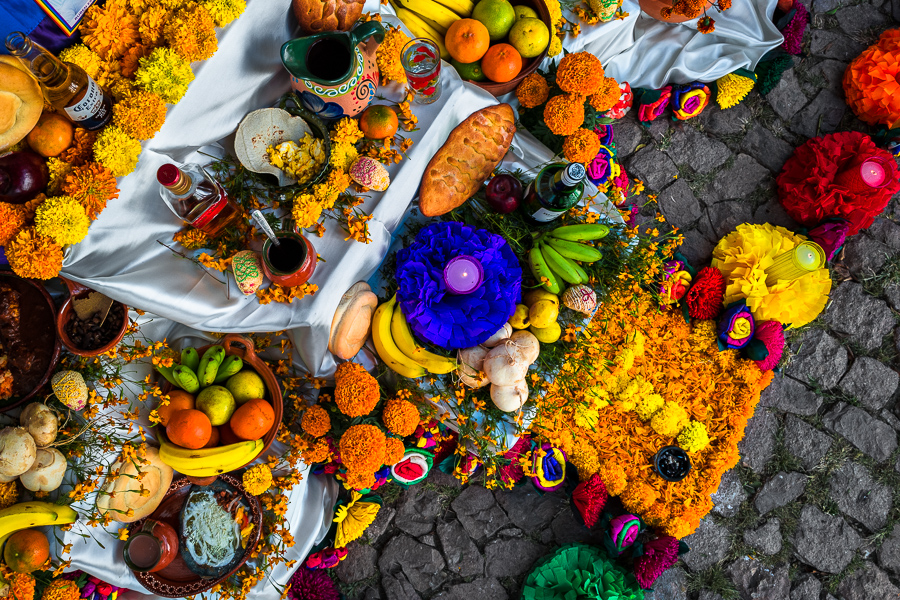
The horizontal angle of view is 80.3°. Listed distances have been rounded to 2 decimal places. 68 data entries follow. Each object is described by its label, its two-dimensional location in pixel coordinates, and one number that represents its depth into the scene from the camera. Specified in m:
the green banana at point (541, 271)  2.07
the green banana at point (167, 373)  1.94
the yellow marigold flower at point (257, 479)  1.98
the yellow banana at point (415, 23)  2.22
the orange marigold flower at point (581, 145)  2.19
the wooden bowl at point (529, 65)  2.23
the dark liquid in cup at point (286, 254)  1.84
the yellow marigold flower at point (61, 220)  1.54
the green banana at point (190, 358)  1.96
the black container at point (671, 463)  2.49
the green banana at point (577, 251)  2.06
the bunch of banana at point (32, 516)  1.72
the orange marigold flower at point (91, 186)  1.59
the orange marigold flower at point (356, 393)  1.90
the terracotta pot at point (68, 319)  1.75
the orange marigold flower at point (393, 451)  2.01
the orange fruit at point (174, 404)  1.88
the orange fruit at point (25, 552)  1.74
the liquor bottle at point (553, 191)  1.88
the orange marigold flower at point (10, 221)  1.52
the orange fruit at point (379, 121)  1.99
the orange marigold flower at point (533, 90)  2.26
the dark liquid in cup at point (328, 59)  1.81
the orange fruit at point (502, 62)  2.16
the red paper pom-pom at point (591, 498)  2.47
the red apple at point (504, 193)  2.14
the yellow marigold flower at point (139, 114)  1.63
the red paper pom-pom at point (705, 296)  2.60
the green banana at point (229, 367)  1.95
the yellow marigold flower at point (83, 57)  1.61
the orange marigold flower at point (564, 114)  2.14
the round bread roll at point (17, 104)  1.41
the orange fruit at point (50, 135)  1.57
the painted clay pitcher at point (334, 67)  1.77
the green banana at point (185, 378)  1.88
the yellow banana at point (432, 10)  2.19
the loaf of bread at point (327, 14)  1.82
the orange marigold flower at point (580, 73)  2.11
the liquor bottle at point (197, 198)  1.68
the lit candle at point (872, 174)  2.59
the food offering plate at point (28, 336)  1.79
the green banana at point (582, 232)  2.08
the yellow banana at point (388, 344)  2.04
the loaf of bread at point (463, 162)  2.14
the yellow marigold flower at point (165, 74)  1.65
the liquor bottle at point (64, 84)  1.45
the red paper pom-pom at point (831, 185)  2.63
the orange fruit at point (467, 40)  2.13
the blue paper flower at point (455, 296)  1.94
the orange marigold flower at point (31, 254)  1.54
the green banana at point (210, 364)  1.92
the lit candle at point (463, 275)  1.91
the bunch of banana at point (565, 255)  2.07
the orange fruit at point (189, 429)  1.81
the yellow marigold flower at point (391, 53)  1.95
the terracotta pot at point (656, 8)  2.57
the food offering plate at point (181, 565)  1.96
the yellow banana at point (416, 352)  2.02
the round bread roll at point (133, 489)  1.84
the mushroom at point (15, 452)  1.69
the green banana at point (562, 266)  2.06
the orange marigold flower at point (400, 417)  2.00
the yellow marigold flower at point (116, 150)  1.60
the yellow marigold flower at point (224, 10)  1.71
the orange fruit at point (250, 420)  1.87
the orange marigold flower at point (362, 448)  1.94
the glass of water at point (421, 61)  1.95
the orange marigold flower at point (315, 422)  2.03
